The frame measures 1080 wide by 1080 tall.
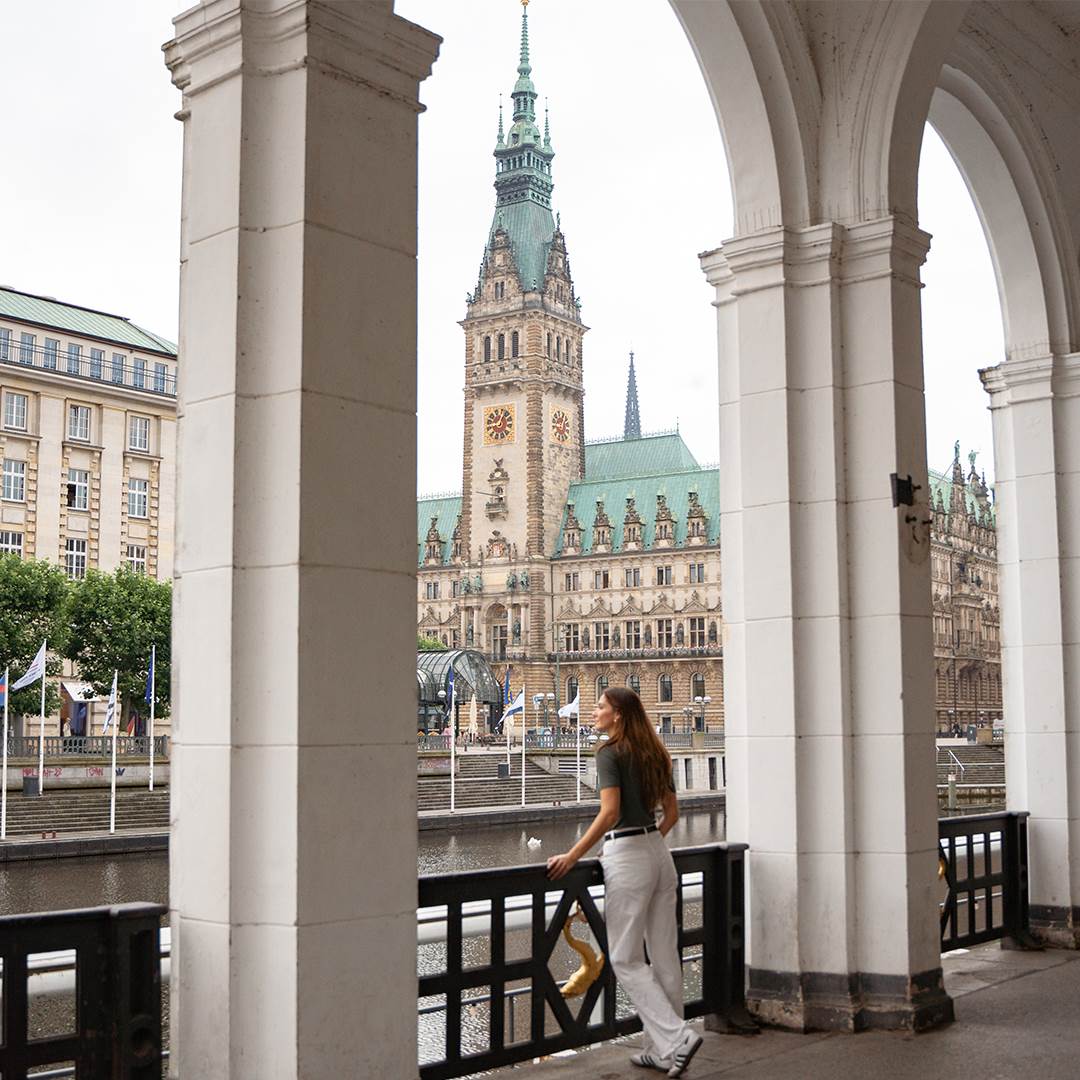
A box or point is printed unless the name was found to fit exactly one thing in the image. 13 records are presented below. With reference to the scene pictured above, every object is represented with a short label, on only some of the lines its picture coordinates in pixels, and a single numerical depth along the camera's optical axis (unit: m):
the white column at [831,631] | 6.67
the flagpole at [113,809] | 33.69
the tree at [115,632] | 51.12
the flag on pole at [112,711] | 36.34
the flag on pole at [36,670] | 33.69
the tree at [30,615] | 48.12
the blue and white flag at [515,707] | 43.66
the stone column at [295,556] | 4.33
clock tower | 98.19
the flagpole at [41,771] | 36.12
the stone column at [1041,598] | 9.10
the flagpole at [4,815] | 31.29
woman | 5.48
